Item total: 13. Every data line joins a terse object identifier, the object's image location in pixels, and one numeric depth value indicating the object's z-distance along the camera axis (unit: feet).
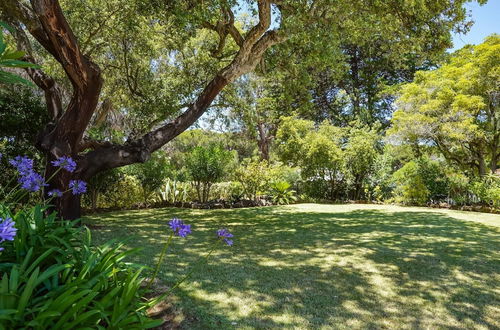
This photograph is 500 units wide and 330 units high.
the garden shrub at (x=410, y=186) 39.32
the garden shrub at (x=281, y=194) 41.01
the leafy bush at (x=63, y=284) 5.48
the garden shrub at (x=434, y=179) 39.37
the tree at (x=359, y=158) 44.16
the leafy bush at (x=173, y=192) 37.04
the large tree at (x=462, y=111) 37.83
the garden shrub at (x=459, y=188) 37.50
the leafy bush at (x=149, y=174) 33.63
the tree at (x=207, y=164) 35.68
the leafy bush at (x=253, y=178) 40.19
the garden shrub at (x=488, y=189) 33.55
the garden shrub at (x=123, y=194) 32.55
